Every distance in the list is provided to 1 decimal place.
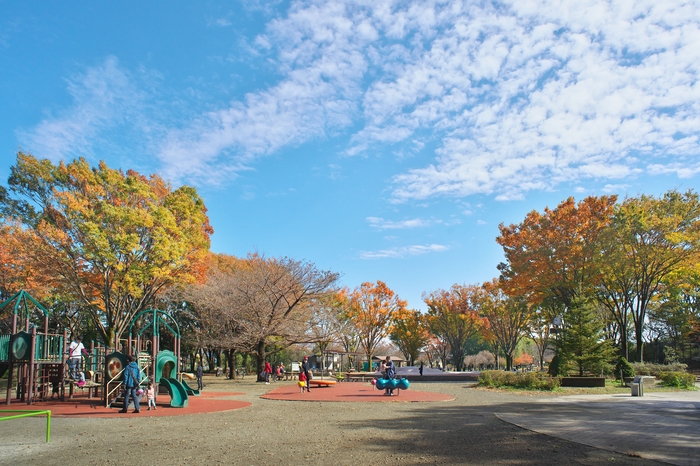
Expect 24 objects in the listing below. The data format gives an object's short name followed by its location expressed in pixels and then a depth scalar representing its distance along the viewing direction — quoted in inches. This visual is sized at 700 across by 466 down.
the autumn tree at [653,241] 1057.5
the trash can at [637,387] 694.3
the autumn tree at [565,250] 1107.3
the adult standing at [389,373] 756.0
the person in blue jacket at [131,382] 530.0
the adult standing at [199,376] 835.4
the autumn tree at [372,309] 1744.3
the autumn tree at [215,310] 1128.5
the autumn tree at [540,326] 1604.3
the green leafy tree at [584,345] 960.9
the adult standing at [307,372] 844.6
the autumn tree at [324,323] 1212.2
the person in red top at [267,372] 1107.9
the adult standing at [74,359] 745.0
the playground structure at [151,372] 597.6
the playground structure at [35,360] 637.9
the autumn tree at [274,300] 1130.0
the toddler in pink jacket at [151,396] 562.6
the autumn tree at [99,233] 883.7
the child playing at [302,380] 823.9
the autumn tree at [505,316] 1662.2
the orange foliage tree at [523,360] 3026.6
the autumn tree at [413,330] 2053.4
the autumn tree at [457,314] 1819.6
